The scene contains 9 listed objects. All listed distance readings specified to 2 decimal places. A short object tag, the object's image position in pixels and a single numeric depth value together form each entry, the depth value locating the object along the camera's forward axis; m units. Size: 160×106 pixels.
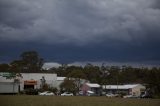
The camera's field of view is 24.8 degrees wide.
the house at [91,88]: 135.12
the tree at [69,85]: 120.31
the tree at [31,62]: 172.38
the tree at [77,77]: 125.61
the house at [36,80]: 126.62
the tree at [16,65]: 140.00
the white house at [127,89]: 136.12
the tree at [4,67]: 157.12
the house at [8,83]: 112.06
